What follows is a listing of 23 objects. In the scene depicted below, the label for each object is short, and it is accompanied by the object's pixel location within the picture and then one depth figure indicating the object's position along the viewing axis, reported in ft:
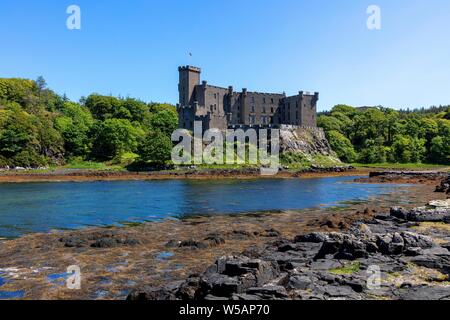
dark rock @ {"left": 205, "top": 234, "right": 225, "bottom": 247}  78.17
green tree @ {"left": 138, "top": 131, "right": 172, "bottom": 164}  314.14
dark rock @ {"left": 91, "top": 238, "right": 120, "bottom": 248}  76.56
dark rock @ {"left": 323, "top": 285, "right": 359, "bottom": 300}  42.70
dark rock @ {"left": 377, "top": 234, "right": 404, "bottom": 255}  60.29
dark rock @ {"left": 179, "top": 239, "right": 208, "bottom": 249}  75.72
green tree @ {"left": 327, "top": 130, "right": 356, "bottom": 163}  436.76
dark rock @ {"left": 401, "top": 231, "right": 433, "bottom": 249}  63.02
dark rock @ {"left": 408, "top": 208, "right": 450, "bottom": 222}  91.81
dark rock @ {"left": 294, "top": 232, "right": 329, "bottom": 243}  73.68
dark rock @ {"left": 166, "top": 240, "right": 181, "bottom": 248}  77.10
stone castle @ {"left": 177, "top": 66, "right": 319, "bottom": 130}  368.27
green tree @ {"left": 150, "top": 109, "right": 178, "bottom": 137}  460.14
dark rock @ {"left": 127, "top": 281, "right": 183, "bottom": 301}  45.60
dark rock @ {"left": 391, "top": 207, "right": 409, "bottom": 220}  96.13
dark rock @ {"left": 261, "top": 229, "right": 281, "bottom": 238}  87.25
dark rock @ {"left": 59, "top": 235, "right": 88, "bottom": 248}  76.79
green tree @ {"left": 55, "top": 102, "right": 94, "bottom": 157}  360.48
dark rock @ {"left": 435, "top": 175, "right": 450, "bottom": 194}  177.83
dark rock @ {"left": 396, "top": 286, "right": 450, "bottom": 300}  41.65
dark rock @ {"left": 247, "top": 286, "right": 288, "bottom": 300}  42.42
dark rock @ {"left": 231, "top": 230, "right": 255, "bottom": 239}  85.92
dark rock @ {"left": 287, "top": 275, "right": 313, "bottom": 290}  46.14
